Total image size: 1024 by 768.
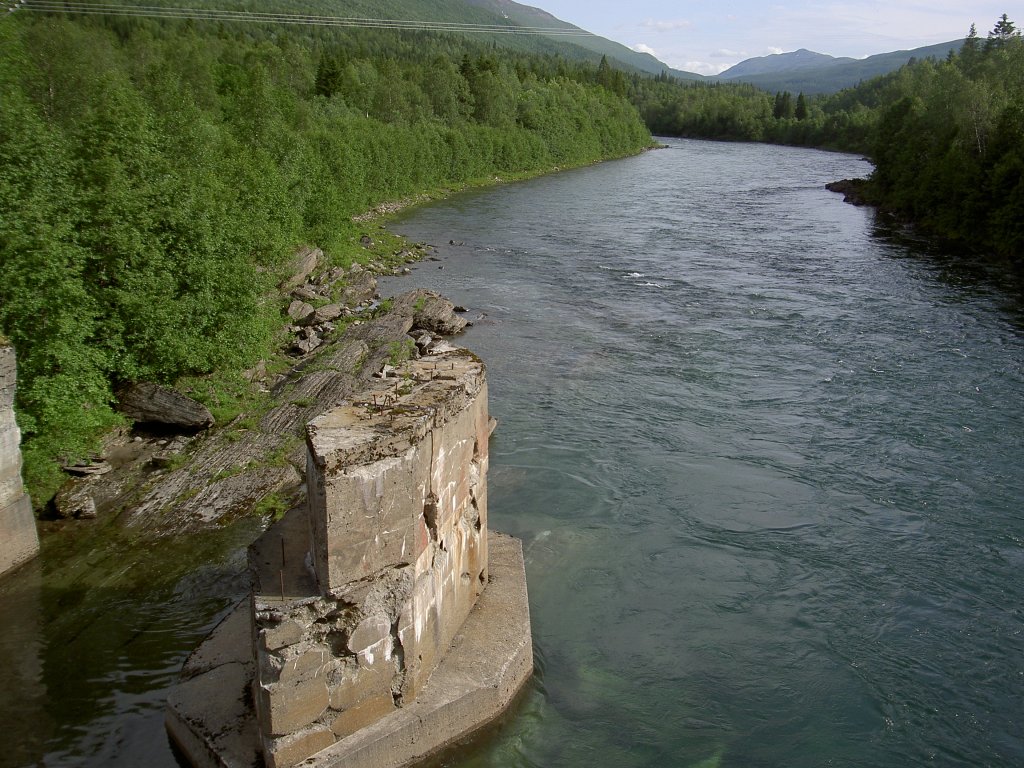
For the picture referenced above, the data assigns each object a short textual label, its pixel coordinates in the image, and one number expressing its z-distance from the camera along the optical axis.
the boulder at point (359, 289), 30.68
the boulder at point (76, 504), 15.02
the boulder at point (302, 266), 30.94
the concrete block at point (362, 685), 8.66
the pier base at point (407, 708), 8.95
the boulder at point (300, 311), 27.28
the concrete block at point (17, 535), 13.34
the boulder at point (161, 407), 18.17
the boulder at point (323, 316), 26.92
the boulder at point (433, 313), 27.68
